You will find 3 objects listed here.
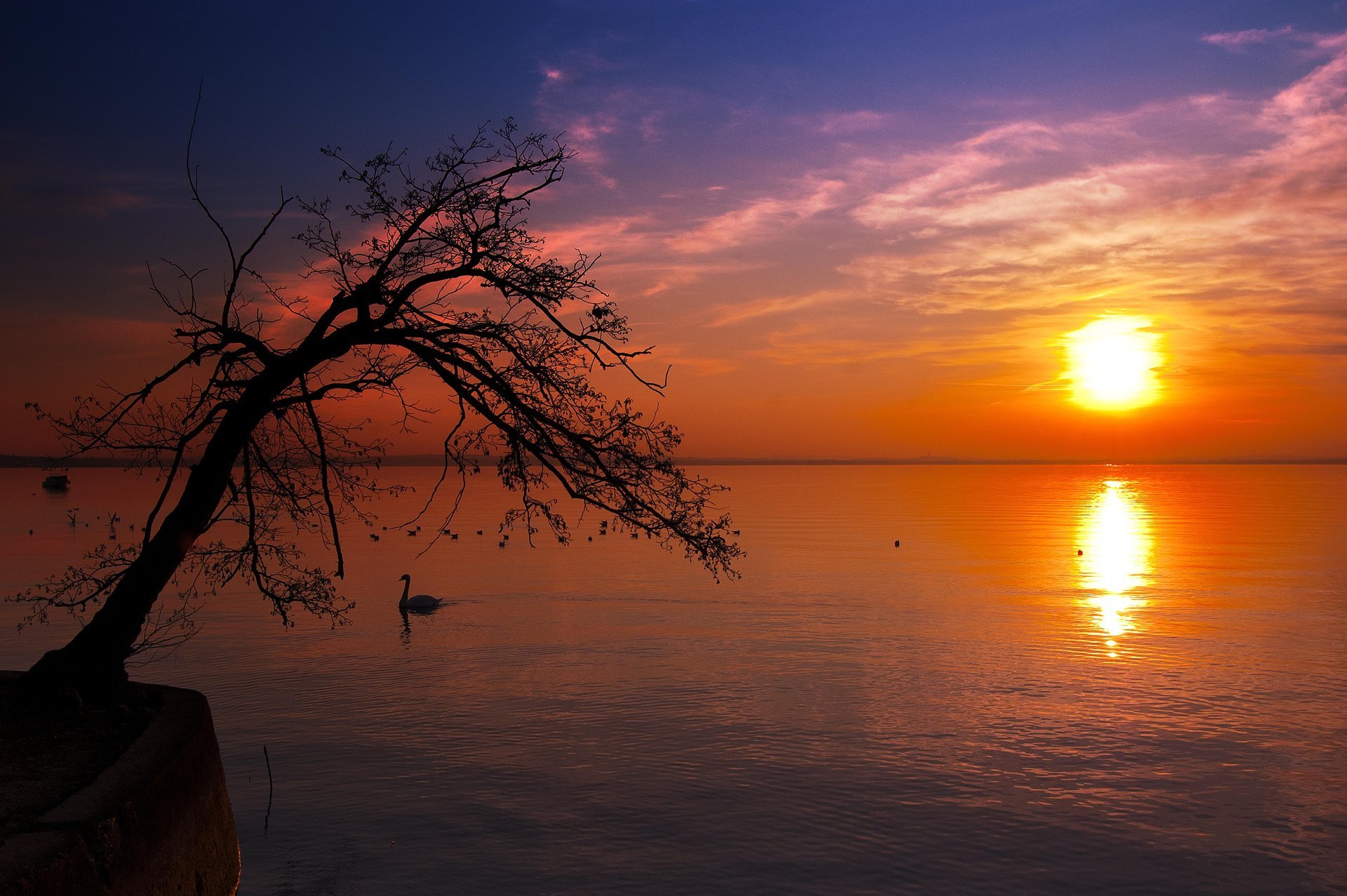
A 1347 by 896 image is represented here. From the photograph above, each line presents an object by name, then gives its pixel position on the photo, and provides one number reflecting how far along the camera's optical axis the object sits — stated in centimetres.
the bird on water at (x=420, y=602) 3322
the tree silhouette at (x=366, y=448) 999
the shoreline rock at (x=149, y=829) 700
